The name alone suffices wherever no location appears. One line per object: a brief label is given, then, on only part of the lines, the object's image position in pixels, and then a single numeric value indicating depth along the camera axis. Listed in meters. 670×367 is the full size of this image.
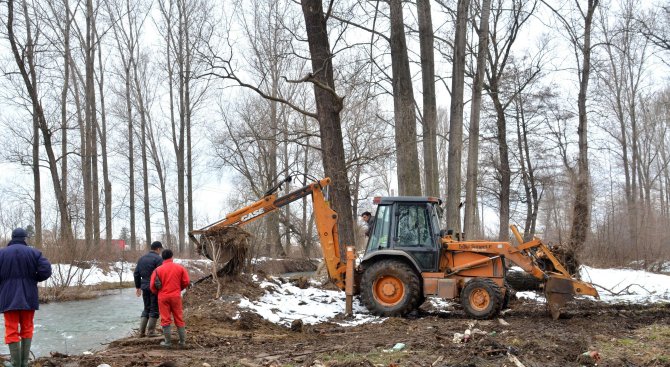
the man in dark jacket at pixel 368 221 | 12.51
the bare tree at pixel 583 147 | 19.08
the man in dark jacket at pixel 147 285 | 9.63
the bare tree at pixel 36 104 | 23.25
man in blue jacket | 7.35
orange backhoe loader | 11.48
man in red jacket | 8.82
